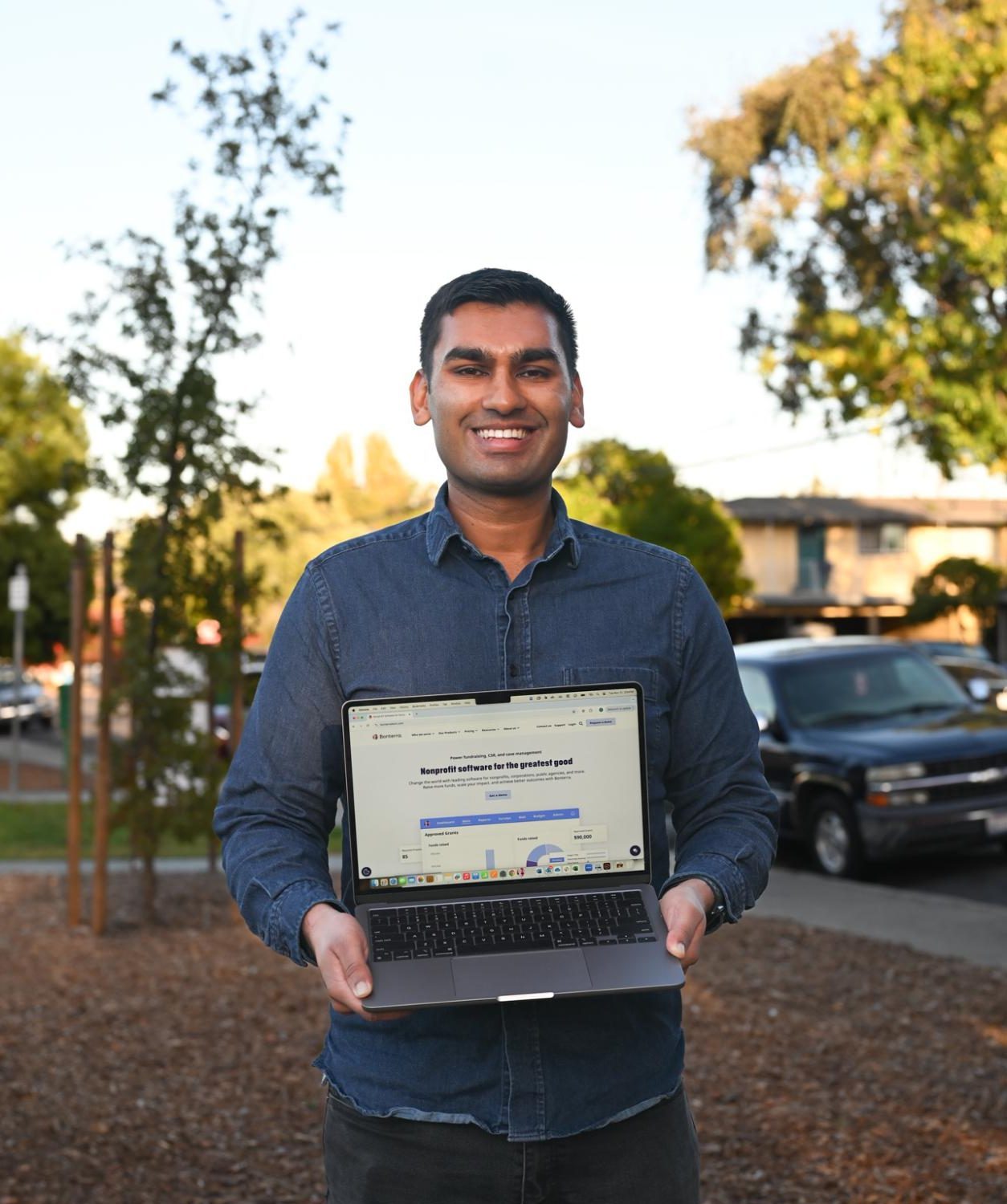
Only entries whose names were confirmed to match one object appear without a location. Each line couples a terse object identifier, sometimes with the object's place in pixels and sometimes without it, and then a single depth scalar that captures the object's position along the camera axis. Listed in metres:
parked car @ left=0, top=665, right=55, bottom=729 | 42.06
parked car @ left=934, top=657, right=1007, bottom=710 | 21.38
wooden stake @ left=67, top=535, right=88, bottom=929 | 9.03
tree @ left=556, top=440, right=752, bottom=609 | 41.38
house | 53.75
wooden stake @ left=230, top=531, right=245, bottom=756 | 9.06
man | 2.21
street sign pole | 19.72
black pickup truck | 10.69
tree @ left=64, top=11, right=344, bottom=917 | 8.78
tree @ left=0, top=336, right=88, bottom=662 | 40.28
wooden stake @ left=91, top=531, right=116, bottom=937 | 8.85
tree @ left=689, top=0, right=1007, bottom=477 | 16.84
